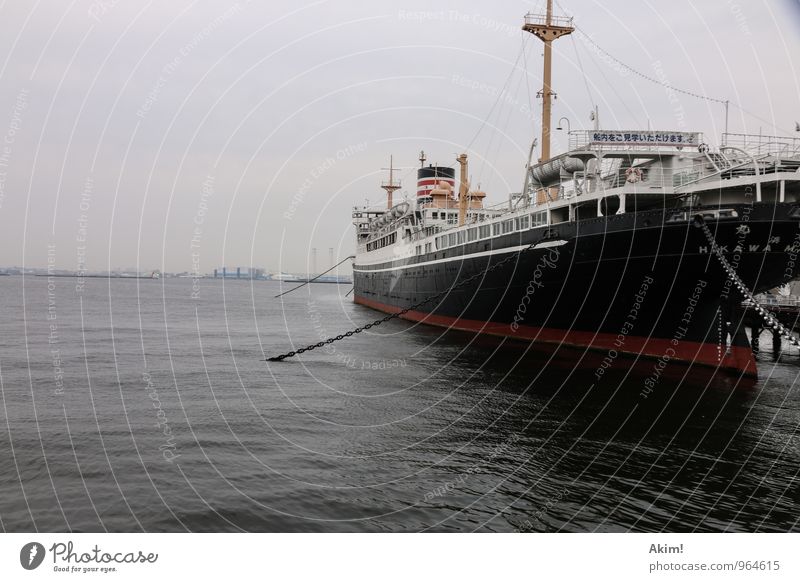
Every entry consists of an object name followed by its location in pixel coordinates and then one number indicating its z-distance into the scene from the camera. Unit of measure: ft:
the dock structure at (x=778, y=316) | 122.97
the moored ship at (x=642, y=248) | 81.56
